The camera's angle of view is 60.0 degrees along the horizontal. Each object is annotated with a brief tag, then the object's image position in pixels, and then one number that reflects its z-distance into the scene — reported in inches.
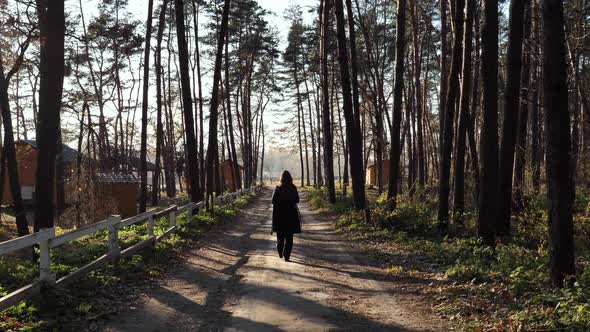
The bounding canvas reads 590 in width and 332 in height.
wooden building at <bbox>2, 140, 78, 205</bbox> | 1606.8
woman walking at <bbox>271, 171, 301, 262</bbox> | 405.7
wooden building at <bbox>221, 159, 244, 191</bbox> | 2684.5
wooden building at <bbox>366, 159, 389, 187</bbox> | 2529.0
